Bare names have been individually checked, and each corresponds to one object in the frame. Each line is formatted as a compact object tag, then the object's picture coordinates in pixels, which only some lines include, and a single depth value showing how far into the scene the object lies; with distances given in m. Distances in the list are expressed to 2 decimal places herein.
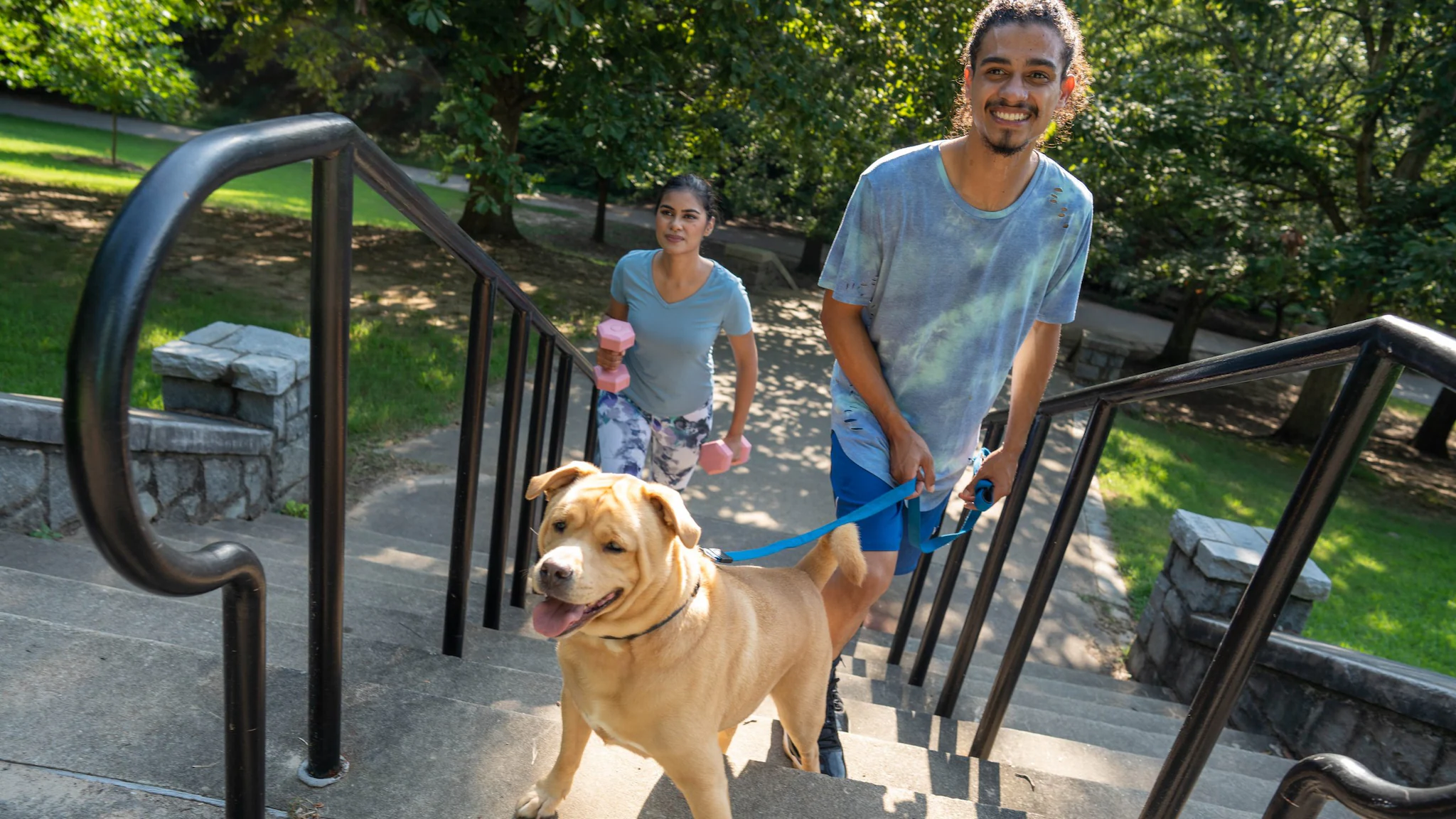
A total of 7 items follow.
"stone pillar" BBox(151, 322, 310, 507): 4.34
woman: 3.64
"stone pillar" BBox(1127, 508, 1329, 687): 4.30
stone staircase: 1.62
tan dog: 1.85
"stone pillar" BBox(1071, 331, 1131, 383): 12.87
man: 2.28
